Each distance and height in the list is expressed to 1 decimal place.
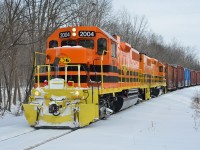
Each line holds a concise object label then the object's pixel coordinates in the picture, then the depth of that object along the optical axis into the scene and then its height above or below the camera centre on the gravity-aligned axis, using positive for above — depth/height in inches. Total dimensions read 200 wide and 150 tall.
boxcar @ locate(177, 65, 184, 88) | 1688.0 -25.6
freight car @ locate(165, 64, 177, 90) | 1390.7 -19.8
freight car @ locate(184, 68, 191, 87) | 1977.9 -35.7
